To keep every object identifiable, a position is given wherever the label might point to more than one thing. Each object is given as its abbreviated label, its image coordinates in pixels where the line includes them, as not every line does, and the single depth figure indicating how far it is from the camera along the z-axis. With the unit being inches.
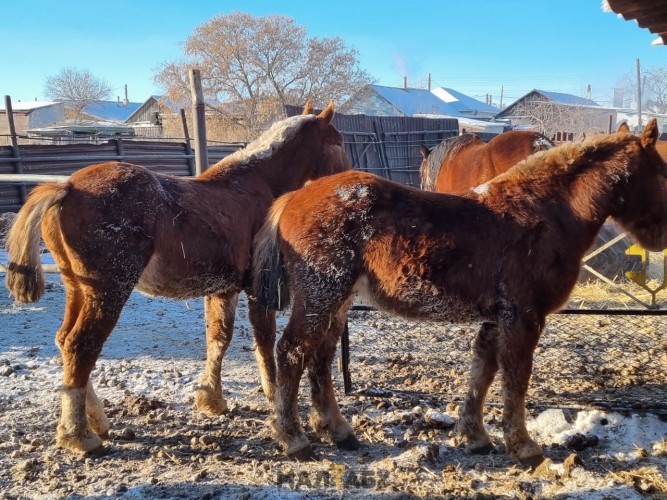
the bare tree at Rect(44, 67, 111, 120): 2420.0
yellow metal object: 194.1
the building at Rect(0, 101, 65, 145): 1848.4
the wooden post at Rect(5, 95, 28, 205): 486.3
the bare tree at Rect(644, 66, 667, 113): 2104.1
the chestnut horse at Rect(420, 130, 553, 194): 286.1
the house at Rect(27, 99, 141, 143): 1455.5
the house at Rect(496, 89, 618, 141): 1336.1
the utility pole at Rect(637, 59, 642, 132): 1205.0
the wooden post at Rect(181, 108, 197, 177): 644.7
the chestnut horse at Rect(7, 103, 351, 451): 139.5
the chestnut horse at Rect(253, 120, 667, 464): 134.2
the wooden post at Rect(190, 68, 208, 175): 216.2
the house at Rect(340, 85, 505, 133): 1641.2
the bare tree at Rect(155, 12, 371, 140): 1449.3
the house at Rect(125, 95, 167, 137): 1664.9
